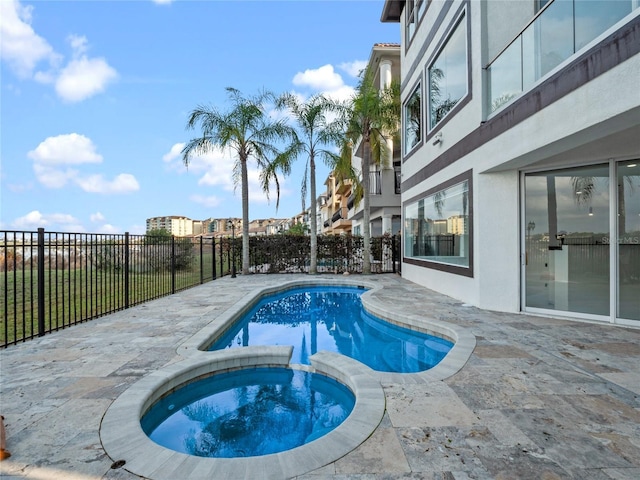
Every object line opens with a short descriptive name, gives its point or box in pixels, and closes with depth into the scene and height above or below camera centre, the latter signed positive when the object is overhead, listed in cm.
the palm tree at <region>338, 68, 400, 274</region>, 1362 +491
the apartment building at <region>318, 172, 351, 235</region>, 3253 +459
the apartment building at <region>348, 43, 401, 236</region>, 1772 +354
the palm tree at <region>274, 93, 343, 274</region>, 1430 +482
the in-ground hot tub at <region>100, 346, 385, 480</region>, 238 -160
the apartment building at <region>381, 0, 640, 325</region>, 467 +154
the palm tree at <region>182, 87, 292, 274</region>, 1371 +446
